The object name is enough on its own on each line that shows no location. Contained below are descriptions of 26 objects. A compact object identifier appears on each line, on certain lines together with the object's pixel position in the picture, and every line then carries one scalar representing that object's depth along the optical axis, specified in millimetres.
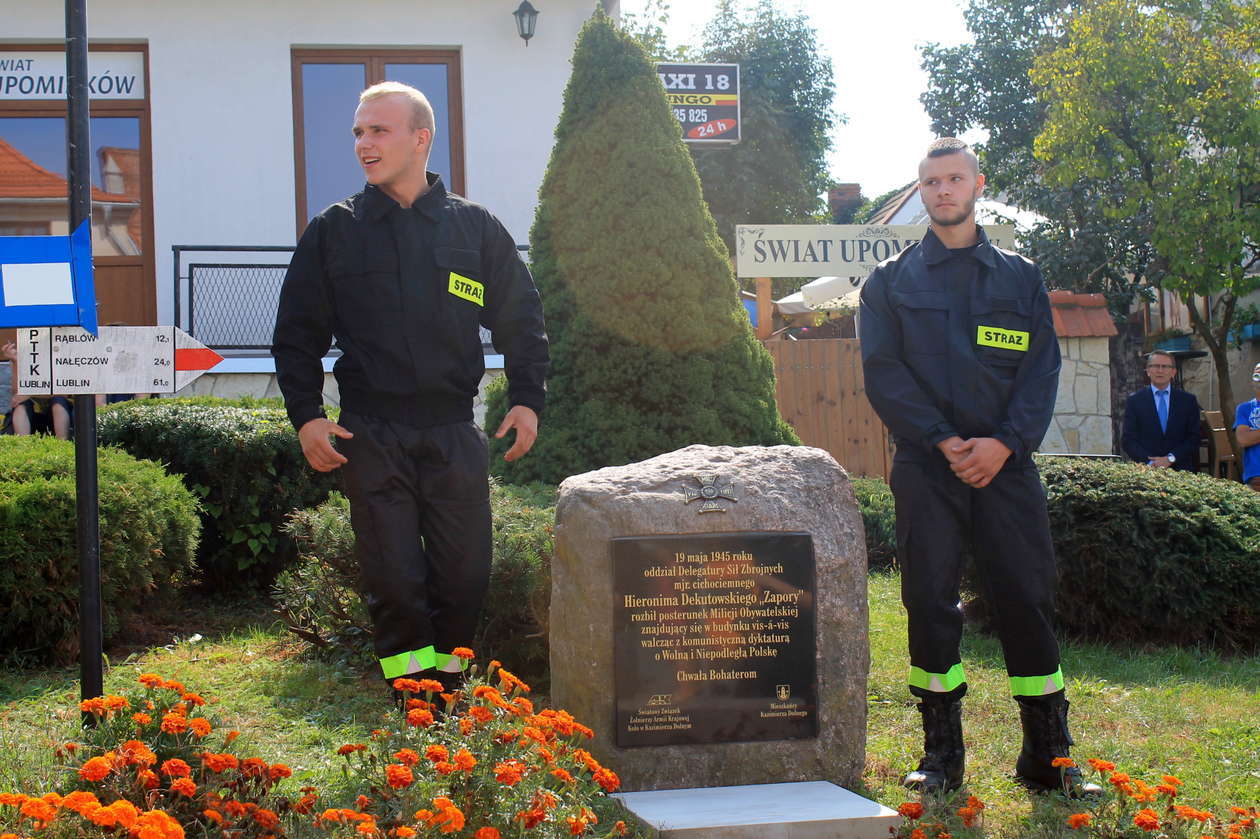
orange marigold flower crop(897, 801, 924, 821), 2996
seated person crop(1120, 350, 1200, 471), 8461
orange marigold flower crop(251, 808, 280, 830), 2627
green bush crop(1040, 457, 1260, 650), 5805
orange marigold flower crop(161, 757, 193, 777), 2609
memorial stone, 3686
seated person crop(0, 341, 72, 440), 8555
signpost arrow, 3631
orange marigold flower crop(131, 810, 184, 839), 2127
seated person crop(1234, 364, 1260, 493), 8422
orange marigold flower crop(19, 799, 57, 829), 2197
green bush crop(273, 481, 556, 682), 4844
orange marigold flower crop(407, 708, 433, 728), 2779
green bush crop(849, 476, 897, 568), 8031
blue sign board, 3559
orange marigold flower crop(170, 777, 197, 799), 2508
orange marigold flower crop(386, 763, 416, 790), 2564
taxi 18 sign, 15375
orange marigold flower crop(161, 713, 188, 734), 2709
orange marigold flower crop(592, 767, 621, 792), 2869
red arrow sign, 5113
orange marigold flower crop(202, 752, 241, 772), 2621
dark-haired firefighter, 3723
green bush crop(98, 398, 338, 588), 6695
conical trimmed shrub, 6594
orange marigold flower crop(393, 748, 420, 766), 2705
